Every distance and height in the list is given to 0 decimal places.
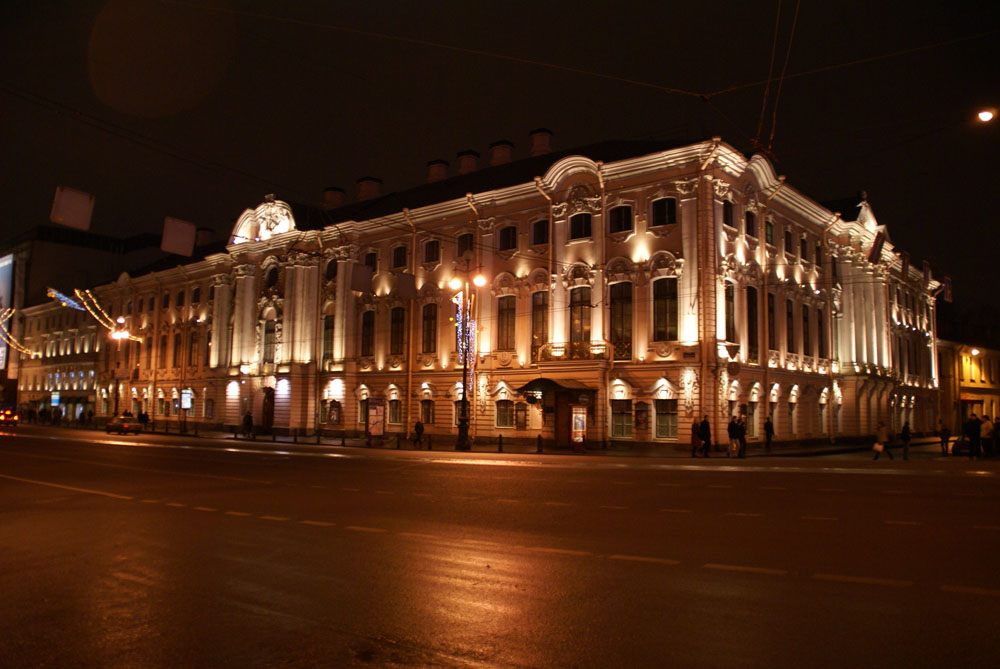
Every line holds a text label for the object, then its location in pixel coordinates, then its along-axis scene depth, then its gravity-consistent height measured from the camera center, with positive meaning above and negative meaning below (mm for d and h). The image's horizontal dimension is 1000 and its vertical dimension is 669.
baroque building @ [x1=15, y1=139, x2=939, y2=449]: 32719 +5513
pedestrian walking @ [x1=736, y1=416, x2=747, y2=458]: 29406 -972
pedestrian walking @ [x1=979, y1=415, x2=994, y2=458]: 29578 -1267
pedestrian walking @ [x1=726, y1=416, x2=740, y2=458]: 29406 -1012
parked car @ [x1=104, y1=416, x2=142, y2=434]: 50000 -1123
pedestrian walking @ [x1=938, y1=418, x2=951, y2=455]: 32881 -1179
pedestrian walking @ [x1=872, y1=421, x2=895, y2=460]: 27172 -1079
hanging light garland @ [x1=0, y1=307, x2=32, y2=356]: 82138 +8618
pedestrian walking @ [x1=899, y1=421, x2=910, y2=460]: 28733 -1005
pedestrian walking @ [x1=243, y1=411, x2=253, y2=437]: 48375 -1018
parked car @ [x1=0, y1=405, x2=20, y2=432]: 61156 -730
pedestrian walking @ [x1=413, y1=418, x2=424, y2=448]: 36500 -1217
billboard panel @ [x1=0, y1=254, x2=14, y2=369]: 89812 +14922
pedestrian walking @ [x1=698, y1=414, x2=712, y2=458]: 29156 -928
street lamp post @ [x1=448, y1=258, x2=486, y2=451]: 33000 +32
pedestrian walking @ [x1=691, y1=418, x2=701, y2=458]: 29141 -1045
